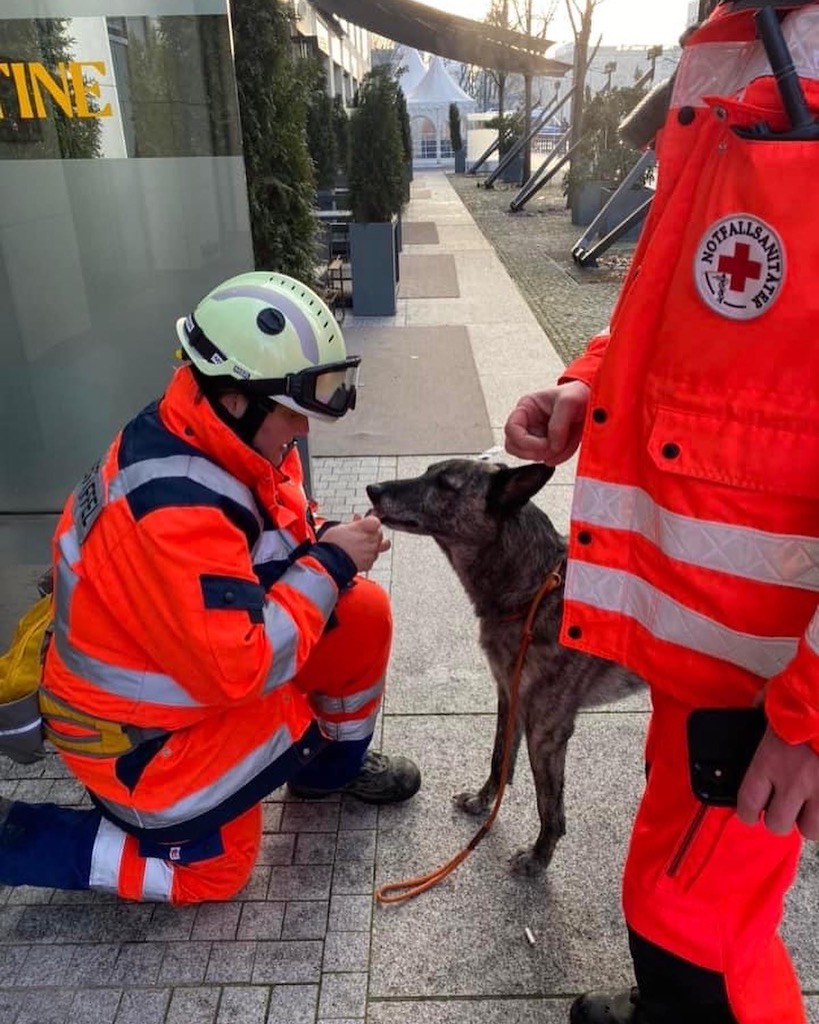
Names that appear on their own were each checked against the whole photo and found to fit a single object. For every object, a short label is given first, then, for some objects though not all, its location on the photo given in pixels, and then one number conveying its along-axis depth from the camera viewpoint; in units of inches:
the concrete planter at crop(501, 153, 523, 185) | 1138.0
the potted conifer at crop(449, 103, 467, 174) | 1492.4
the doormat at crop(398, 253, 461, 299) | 471.1
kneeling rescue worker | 78.2
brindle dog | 99.5
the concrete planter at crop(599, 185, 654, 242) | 568.7
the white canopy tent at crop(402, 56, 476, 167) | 1649.9
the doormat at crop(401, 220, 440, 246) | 661.9
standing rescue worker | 48.9
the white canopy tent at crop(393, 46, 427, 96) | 1756.9
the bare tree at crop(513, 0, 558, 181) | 1226.3
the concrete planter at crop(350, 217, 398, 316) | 396.8
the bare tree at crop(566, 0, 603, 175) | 792.6
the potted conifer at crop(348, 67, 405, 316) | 403.5
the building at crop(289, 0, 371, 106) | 872.3
